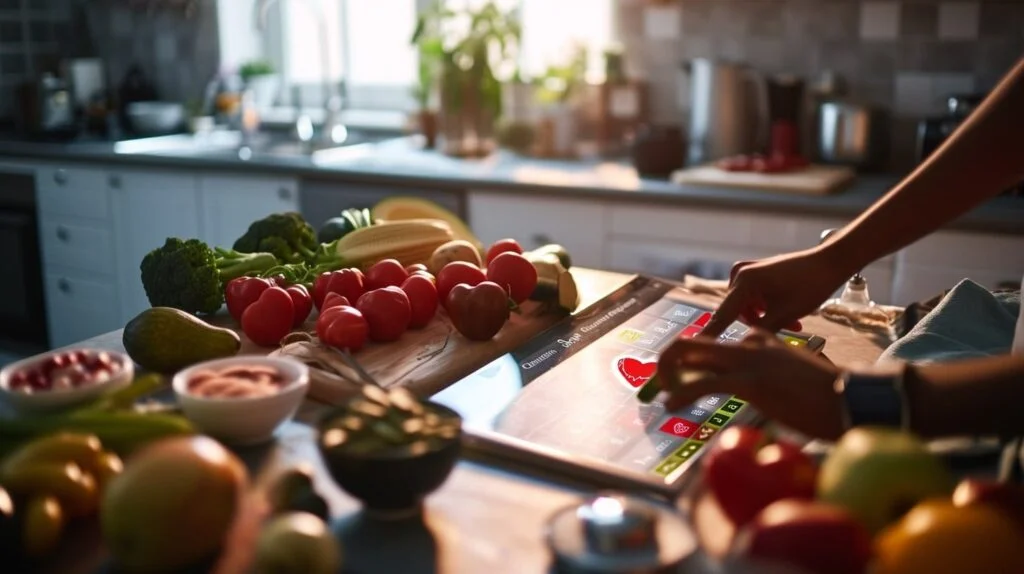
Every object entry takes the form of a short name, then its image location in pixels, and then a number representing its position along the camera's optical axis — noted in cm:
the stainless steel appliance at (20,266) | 363
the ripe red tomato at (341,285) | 154
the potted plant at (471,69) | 332
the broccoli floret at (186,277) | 153
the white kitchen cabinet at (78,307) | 356
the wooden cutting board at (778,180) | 258
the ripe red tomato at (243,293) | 150
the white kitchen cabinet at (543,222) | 277
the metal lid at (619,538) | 81
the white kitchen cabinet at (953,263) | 233
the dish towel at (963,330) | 131
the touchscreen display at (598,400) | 115
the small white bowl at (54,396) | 108
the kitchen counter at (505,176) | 248
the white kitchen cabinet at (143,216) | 331
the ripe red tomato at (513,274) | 159
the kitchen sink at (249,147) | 327
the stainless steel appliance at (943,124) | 261
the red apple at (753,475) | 88
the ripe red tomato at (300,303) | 149
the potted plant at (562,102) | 330
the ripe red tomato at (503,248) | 171
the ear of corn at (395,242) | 170
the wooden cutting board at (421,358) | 128
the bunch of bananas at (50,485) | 88
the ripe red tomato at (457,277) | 158
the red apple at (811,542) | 75
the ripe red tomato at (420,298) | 151
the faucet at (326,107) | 354
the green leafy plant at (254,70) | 395
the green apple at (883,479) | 83
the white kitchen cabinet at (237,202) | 313
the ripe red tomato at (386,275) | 158
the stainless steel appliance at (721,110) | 299
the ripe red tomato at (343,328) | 138
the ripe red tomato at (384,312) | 143
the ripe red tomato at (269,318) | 142
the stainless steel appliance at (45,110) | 380
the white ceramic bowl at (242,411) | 108
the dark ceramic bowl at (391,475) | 93
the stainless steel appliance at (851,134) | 289
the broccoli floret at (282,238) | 173
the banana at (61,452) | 92
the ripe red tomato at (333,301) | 146
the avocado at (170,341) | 132
